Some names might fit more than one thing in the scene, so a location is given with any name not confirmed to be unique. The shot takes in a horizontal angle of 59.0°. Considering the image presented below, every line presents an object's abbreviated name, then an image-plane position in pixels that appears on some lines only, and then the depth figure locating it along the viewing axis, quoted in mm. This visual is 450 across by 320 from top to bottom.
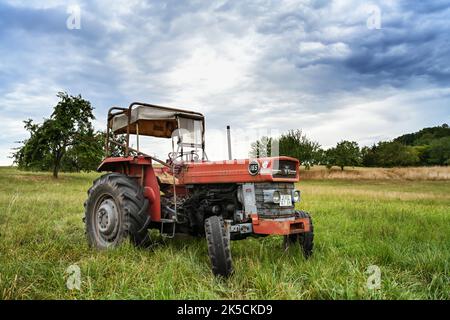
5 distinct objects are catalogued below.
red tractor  4816
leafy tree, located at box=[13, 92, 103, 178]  29609
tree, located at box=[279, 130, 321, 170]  39531
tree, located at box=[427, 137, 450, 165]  54375
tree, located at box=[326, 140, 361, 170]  45719
